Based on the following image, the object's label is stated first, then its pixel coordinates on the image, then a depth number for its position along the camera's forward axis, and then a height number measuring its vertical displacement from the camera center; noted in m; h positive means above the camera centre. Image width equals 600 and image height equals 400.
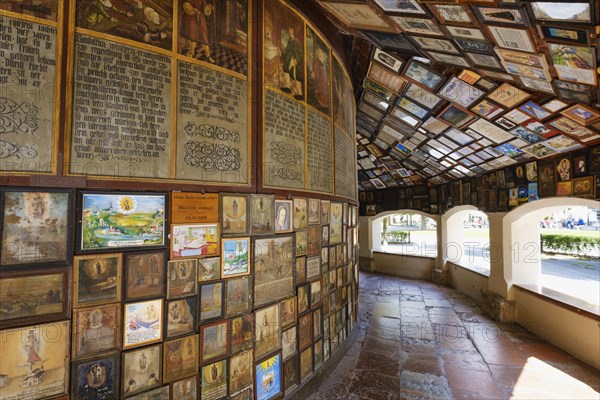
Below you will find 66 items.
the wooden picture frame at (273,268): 3.15 -0.61
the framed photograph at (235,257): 2.88 -0.43
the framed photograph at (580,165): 4.54 +0.76
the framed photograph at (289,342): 3.39 -1.50
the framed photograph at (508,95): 3.83 +1.60
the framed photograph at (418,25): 3.00 +1.98
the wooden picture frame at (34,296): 1.95 -0.57
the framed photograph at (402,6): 2.74 +1.98
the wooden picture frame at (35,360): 1.94 -1.00
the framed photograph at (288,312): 3.40 -1.14
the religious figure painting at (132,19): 2.24 +1.54
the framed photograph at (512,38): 2.54 +1.57
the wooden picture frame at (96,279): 2.17 -0.49
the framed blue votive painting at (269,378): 3.11 -1.76
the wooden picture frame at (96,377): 2.14 -1.21
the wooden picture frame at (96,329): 2.15 -0.87
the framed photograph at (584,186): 4.45 +0.43
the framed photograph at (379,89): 5.70 +2.44
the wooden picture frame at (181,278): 2.55 -0.57
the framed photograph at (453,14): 2.53 +1.77
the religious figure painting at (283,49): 3.32 +1.93
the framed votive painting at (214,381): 2.70 -1.55
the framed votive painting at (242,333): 2.92 -1.20
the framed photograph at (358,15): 3.27 +2.32
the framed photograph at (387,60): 4.62 +2.46
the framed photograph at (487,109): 4.41 +1.61
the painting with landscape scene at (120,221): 2.21 -0.06
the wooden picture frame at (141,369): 2.32 -1.25
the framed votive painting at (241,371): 2.90 -1.57
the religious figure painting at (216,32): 2.68 +1.73
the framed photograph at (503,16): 2.29 +1.59
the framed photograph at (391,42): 3.69 +2.25
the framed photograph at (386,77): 5.09 +2.42
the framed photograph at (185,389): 2.54 -1.53
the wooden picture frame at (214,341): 2.71 -1.19
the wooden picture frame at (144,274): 2.36 -0.50
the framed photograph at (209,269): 2.72 -0.52
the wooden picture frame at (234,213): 2.89 +0.00
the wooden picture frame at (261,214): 3.10 -0.01
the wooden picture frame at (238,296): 2.90 -0.82
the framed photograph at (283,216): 3.36 -0.03
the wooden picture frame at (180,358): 2.51 -1.25
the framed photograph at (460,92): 4.29 +1.84
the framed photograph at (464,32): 2.81 +1.77
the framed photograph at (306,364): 3.67 -1.89
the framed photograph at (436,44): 3.30 +1.96
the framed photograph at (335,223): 4.40 -0.15
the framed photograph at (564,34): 2.26 +1.41
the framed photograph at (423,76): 4.40 +2.12
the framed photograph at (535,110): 3.95 +1.41
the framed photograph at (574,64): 2.48 +1.35
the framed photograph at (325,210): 4.15 +0.05
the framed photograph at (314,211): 3.87 +0.03
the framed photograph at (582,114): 3.51 +1.23
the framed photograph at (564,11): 2.01 +1.43
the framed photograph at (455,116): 5.00 +1.72
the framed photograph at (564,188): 4.84 +0.43
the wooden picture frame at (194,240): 2.59 -0.24
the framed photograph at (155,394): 2.37 -1.47
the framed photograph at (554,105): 3.63 +1.36
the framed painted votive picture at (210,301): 2.72 -0.82
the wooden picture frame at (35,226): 1.96 -0.09
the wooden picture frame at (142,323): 2.34 -0.88
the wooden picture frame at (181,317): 2.54 -0.90
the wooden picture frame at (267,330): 3.12 -1.26
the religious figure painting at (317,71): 3.96 +1.99
